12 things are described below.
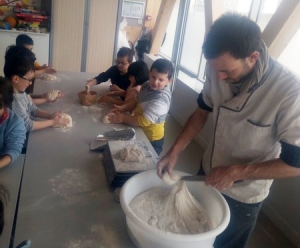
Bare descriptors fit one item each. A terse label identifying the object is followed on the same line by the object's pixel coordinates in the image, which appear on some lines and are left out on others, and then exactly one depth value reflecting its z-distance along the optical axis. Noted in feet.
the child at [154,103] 5.51
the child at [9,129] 4.13
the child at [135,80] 6.60
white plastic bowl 2.49
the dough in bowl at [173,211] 2.89
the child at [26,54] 6.24
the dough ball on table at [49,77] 8.09
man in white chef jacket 2.96
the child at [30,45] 8.59
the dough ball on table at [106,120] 5.67
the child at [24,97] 5.07
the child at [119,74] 7.59
